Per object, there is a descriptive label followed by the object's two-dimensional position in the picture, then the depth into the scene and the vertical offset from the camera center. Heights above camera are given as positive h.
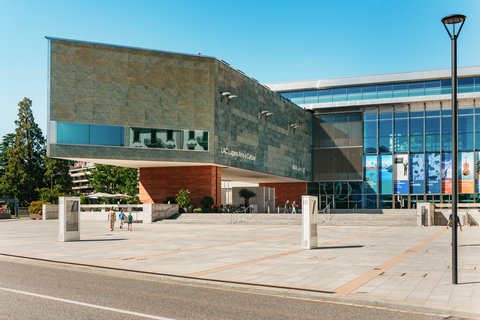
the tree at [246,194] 53.38 -1.36
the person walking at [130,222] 33.05 -2.79
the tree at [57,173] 85.25 +1.60
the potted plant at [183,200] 47.12 -1.80
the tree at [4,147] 93.81 +7.12
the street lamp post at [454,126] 10.86 +1.33
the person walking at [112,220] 32.91 -2.63
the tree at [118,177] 73.88 +0.70
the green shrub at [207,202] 48.05 -2.03
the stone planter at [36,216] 51.56 -3.70
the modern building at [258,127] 44.28 +6.17
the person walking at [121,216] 34.91 -2.52
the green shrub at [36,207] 53.00 -2.80
